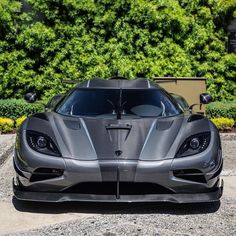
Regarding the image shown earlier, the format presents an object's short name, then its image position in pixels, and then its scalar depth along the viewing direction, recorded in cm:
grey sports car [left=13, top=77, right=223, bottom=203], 402
